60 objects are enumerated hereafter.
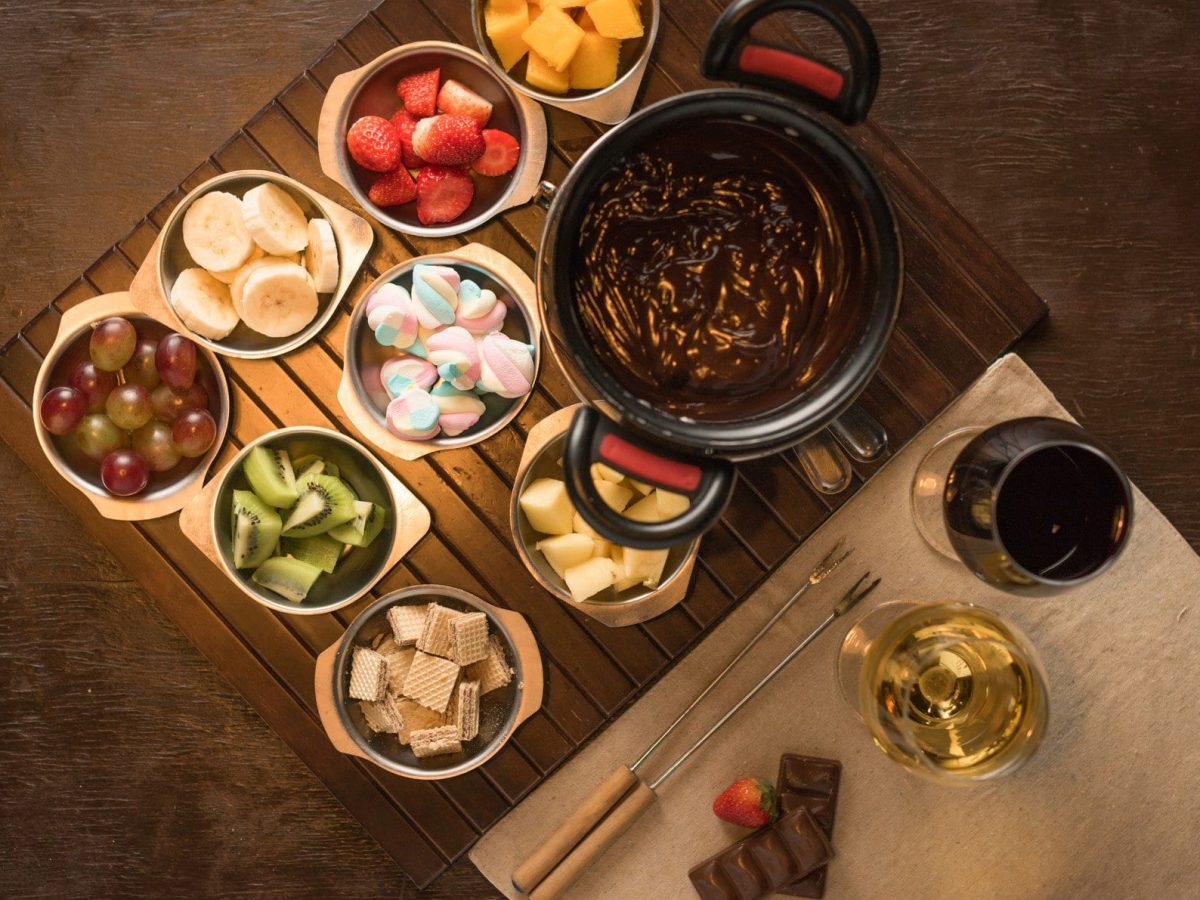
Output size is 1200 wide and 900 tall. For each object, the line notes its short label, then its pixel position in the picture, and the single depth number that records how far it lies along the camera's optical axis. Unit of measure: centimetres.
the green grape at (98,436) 61
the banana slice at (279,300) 59
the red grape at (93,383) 61
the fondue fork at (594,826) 62
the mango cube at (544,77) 59
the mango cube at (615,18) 57
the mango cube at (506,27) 58
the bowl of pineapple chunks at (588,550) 59
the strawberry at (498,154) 60
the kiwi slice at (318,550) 62
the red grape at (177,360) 60
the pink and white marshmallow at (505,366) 59
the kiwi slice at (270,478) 60
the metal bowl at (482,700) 61
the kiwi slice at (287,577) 61
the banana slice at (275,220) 59
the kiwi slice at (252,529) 60
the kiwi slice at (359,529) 61
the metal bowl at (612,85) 59
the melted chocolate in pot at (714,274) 48
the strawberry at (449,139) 59
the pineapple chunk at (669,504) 57
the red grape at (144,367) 62
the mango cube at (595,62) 58
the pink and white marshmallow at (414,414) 59
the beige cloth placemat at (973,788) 63
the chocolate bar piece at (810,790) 63
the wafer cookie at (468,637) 61
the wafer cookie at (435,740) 61
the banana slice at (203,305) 60
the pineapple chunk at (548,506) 59
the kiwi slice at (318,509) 60
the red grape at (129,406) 61
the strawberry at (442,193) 60
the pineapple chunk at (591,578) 59
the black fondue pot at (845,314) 46
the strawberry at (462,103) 60
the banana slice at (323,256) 59
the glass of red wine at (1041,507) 53
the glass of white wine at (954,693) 57
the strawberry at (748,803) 62
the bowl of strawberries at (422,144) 60
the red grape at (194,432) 60
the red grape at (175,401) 61
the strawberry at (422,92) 60
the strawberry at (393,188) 60
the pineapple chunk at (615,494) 58
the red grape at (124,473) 60
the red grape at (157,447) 61
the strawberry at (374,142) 59
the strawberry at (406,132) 60
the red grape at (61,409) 60
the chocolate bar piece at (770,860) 61
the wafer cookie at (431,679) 61
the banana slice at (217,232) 60
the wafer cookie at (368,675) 62
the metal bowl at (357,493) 61
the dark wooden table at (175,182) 66
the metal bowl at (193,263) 60
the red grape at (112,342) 60
